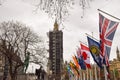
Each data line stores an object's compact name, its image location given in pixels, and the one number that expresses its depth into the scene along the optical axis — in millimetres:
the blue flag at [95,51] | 9766
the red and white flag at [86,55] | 13016
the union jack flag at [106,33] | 8308
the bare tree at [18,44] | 15492
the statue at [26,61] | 13801
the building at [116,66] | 38352
